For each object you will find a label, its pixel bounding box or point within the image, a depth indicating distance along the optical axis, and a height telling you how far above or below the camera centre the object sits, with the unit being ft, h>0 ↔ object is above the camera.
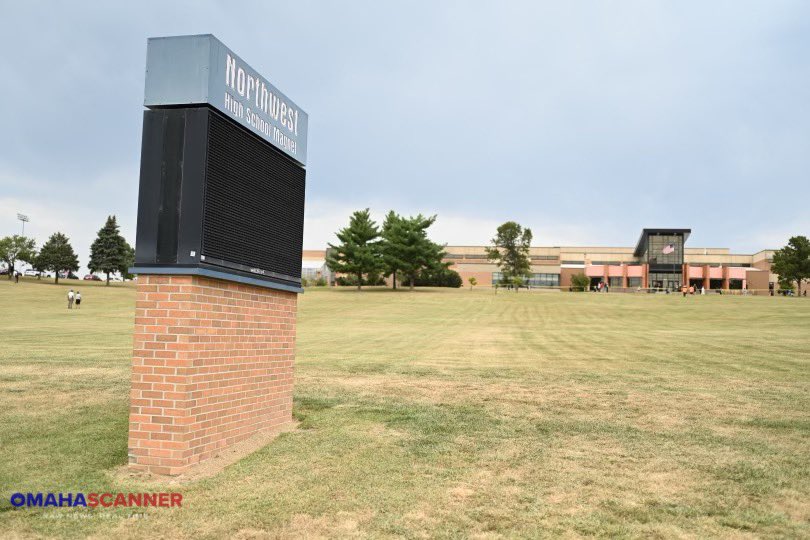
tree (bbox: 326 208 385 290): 227.40 +14.95
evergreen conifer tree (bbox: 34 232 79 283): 251.19 +8.22
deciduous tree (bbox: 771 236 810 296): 242.17 +18.19
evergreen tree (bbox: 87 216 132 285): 252.42 +11.78
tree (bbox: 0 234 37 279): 284.82 +12.05
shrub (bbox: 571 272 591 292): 265.13 +7.17
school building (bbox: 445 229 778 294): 321.52 +19.47
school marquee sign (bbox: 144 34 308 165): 19.10 +6.60
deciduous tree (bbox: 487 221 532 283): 290.97 +22.56
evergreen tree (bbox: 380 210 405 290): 225.70 +16.55
